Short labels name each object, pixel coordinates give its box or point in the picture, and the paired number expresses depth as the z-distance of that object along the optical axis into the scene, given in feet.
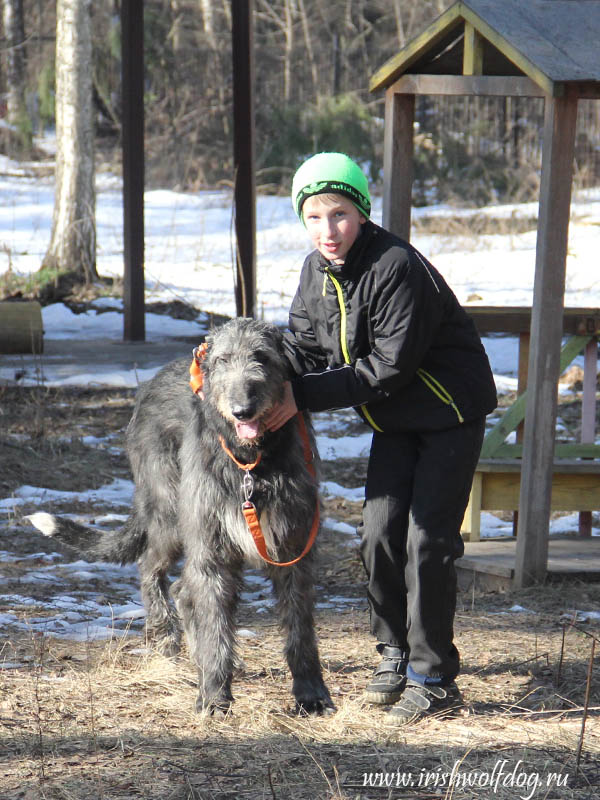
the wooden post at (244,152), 61.11
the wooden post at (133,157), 62.59
